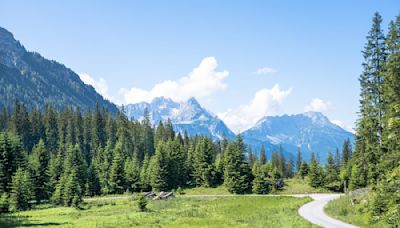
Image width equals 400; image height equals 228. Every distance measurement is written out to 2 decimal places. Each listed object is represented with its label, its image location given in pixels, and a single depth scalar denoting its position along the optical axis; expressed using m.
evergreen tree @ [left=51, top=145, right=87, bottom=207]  62.90
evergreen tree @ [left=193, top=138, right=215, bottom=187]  90.31
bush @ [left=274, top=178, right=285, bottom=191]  82.50
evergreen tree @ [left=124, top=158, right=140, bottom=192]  88.88
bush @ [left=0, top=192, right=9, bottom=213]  53.18
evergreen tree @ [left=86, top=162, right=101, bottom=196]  86.90
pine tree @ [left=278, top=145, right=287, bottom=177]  151.52
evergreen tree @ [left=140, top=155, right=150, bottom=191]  89.38
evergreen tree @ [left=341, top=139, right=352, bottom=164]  138.50
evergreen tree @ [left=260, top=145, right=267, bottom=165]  163.77
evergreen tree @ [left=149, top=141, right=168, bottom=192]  86.88
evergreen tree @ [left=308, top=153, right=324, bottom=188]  80.88
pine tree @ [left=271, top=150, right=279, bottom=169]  155.38
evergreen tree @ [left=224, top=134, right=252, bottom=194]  80.00
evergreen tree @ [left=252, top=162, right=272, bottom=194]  78.75
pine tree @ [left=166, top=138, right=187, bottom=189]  92.24
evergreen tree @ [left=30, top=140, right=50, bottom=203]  74.56
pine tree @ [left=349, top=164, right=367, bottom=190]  74.98
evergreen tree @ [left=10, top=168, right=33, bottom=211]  59.00
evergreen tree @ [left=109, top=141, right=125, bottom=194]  87.31
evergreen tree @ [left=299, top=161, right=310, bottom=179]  98.75
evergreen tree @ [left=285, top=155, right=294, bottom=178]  161.27
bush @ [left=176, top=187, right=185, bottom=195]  82.93
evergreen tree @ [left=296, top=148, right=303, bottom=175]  168.51
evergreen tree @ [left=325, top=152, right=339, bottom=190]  80.88
